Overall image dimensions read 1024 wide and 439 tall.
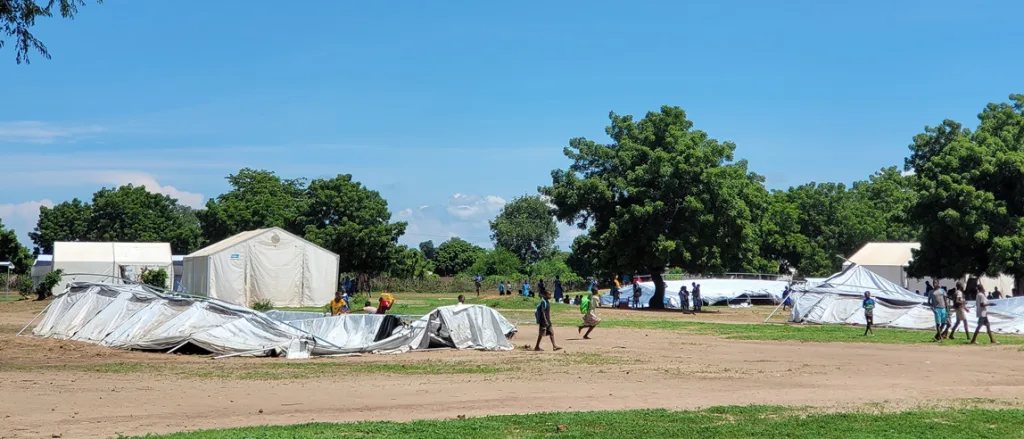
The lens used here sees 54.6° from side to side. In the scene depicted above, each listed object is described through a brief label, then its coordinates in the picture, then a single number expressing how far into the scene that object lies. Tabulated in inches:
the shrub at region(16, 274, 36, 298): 2401.6
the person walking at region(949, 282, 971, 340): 1138.0
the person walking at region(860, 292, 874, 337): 1278.3
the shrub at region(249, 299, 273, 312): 1847.9
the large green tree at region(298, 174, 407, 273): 3021.7
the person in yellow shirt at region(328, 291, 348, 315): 1210.6
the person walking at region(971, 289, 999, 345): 1107.3
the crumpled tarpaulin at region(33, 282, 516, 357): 938.7
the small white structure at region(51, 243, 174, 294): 2444.6
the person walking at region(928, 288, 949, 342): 1163.9
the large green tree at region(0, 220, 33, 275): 2716.5
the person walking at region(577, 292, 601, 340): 1169.4
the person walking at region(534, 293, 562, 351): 989.8
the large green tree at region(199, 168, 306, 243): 3662.6
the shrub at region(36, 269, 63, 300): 2049.7
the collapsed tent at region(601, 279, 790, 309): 2456.7
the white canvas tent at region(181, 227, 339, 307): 2001.7
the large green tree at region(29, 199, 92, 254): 4082.2
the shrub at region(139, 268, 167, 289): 2079.2
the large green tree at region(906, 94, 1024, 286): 1843.0
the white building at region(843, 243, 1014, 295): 2541.8
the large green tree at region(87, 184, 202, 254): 3981.3
